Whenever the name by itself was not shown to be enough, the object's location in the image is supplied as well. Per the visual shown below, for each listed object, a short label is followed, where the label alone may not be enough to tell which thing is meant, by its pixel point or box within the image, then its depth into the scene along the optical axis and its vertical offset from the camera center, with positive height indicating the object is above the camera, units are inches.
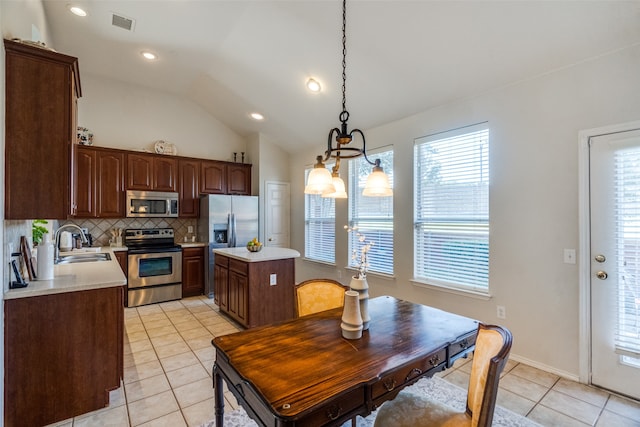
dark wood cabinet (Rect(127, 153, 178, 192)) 192.6 +26.6
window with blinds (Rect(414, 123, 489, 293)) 124.0 +2.0
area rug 80.3 -55.2
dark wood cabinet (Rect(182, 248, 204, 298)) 201.9 -39.5
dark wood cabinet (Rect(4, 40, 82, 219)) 74.8 +20.6
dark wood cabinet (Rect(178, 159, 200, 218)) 210.2 +17.7
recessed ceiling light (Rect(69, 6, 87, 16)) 128.9 +86.7
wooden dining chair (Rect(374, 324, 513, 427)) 45.0 -31.0
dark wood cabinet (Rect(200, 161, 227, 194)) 218.7 +26.0
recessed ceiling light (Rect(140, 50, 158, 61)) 165.5 +87.2
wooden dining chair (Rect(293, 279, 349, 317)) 91.2 -25.1
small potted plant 103.4 -6.5
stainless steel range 184.2 -33.6
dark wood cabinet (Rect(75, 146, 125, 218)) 177.3 +18.1
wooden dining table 43.9 -26.3
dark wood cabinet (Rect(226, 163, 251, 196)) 229.9 +26.2
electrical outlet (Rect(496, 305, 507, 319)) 116.4 -37.9
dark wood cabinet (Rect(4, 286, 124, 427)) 76.9 -38.1
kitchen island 136.9 -33.9
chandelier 70.1 +7.7
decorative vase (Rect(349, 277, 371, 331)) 66.4 -17.8
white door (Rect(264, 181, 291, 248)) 231.1 -0.7
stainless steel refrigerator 203.2 -6.1
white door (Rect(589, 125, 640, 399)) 89.0 -14.3
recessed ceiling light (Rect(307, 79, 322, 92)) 153.2 +65.1
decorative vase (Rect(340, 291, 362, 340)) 63.1 -21.7
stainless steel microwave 191.3 +5.8
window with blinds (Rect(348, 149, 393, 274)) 161.8 -1.7
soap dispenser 87.9 -13.8
